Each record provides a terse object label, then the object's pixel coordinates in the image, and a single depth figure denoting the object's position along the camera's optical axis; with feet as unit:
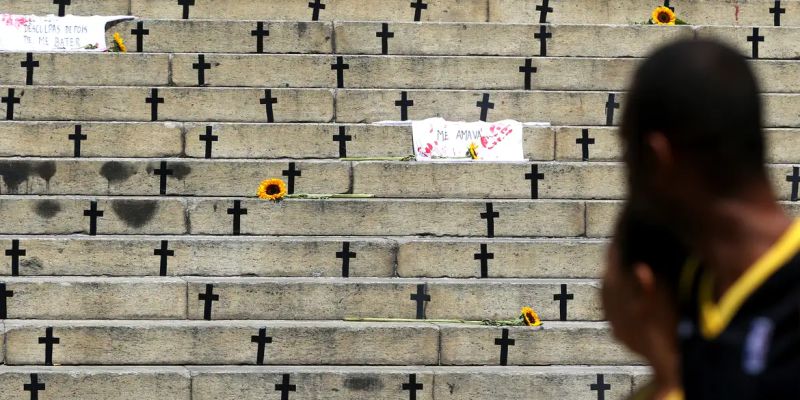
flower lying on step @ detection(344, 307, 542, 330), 45.27
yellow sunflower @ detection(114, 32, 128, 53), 58.13
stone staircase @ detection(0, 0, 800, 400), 43.75
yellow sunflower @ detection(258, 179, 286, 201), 49.47
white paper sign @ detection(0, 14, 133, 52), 58.59
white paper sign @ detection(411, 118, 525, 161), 53.72
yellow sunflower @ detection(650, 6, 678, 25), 61.11
